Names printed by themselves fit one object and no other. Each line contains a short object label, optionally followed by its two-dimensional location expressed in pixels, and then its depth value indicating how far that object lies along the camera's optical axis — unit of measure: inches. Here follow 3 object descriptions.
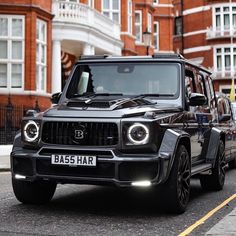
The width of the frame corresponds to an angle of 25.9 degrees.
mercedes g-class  232.5
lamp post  858.6
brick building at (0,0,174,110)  804.6
